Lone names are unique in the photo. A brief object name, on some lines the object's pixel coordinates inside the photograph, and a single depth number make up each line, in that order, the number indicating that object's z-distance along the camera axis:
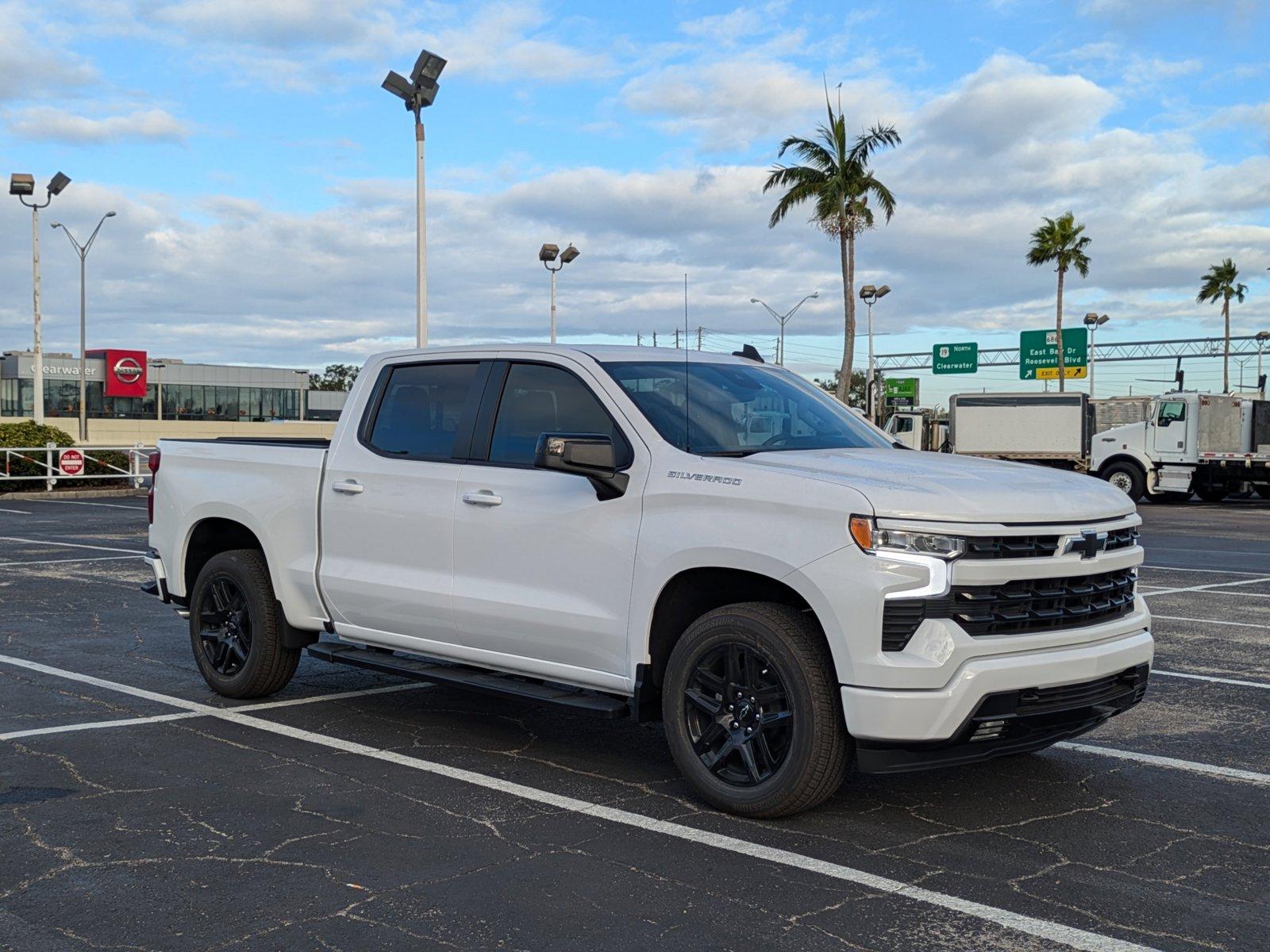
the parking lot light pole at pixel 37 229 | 35.81
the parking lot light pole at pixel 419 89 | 21.31
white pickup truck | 4.89
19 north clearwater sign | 74.06
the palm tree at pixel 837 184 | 41.19
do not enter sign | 30.23
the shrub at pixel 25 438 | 30.25
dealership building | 82.31
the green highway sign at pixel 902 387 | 95.31
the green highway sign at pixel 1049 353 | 62.97
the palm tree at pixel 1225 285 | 85.81
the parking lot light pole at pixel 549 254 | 31.30
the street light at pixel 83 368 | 48.97
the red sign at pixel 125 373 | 81.00
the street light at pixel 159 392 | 87.38
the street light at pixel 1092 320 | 72.31
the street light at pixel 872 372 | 60.06
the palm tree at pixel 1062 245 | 63.12
